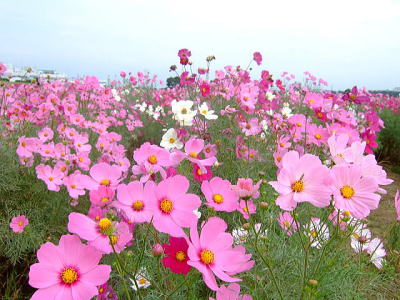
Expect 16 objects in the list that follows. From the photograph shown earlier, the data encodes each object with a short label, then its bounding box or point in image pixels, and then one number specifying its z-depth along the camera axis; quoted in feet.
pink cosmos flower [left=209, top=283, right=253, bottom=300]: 2.94
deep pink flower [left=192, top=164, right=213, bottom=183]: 4.18
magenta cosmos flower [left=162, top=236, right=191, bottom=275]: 2.67
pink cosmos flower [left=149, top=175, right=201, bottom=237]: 2.55
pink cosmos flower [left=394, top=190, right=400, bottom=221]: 3.38
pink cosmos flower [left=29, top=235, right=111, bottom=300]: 2.19
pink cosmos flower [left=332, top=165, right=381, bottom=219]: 2.72
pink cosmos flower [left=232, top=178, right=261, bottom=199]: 3.12
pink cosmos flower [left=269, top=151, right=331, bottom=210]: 2.65
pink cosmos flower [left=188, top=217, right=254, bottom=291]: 2.63
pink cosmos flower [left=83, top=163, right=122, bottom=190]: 3.49
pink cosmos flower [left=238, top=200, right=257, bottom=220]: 4.23
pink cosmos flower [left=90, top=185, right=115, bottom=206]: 3.04
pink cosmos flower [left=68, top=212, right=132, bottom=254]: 2.30
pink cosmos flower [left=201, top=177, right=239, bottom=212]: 3.41
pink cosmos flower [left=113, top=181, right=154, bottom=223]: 2.62
